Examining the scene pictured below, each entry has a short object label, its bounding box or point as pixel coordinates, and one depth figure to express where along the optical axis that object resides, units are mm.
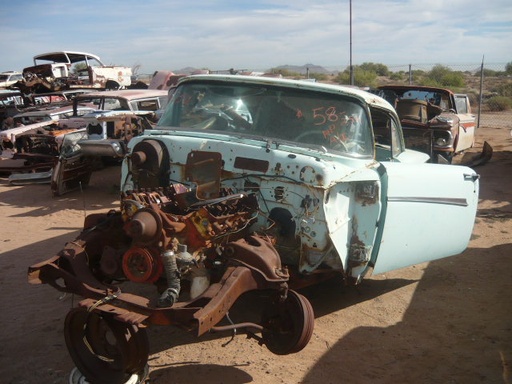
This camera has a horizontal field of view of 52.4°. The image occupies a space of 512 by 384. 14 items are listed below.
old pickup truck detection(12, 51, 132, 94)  18297
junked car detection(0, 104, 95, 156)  11945
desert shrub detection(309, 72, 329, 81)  37875
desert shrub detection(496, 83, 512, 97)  28731
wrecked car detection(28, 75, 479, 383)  3383
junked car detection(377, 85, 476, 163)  10195
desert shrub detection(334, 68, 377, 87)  33469
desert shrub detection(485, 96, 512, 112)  25156
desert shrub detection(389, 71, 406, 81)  40500
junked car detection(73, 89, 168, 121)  11578
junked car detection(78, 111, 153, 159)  9305
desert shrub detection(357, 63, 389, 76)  43491
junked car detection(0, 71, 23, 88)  23862
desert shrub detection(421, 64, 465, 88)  31822
